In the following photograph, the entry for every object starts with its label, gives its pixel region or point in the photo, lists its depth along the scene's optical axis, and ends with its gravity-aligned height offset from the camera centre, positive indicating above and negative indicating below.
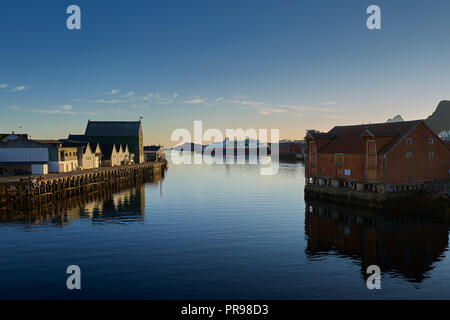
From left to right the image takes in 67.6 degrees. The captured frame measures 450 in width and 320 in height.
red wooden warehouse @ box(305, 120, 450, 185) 46.44 -0.50
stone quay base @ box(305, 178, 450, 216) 44.09 -6.07
